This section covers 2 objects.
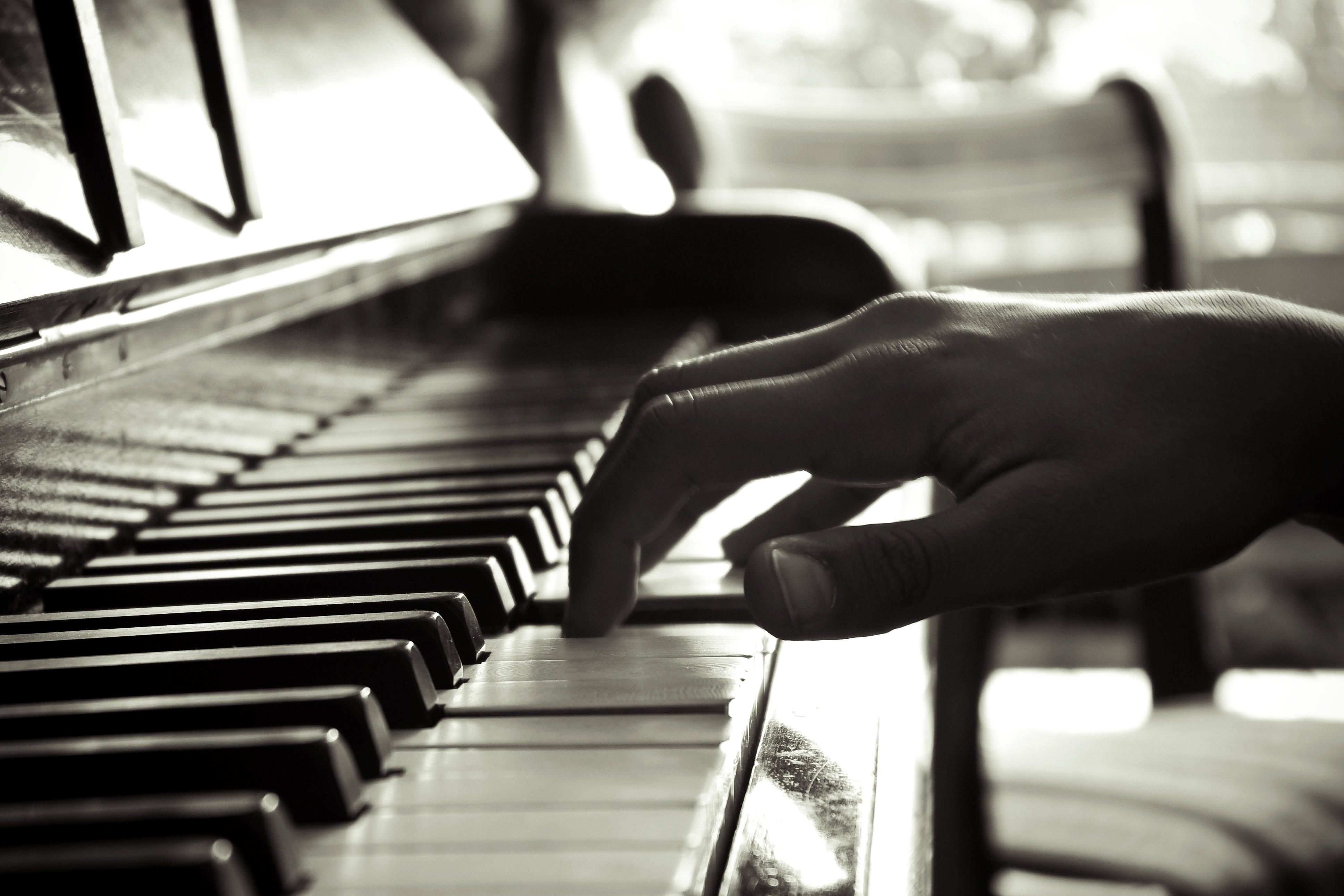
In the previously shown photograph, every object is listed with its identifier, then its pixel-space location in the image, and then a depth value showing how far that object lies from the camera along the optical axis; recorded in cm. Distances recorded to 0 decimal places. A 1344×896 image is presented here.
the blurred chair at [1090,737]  76
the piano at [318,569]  45
